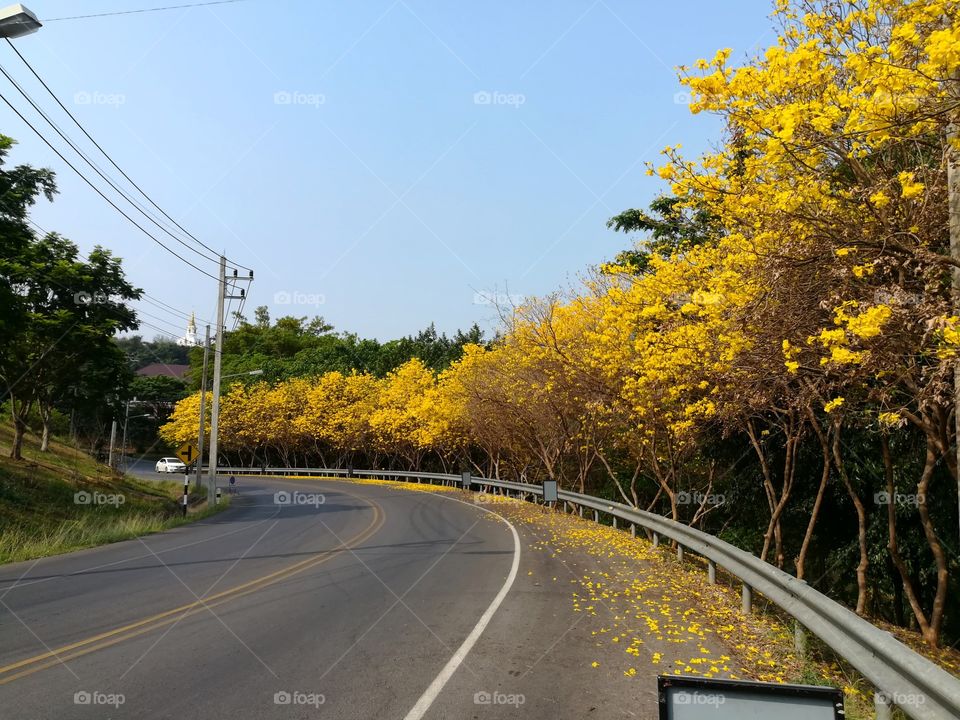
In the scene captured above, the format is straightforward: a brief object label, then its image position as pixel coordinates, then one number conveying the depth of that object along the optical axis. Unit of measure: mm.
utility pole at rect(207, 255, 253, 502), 31938
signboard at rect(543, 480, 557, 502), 24350
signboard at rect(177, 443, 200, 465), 27359
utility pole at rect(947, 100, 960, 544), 6269
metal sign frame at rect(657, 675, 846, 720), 2858
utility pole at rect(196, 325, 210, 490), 32700
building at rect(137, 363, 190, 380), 137750
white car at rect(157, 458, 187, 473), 66312
